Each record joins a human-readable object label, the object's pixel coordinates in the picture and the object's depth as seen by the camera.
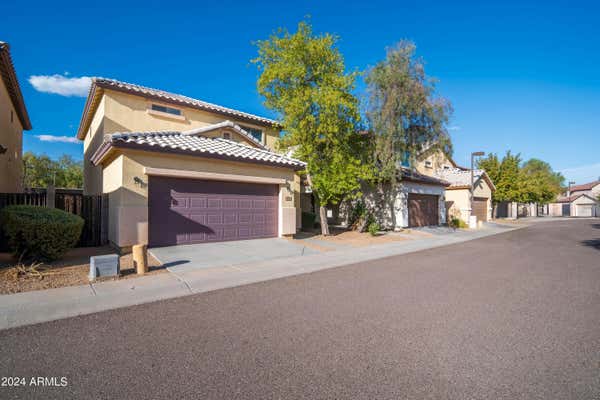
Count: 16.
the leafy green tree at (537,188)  35.38
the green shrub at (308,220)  20.39
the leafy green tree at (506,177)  34.19
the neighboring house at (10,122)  12.43
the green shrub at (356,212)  20.41
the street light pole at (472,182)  24.26
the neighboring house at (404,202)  20.47
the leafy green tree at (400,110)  17.02
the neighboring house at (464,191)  27.53
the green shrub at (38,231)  7.82
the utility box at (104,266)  6.96
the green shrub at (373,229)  16.77
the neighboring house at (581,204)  55.83
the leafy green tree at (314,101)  14.45
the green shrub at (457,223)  24.31
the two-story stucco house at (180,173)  10.20
